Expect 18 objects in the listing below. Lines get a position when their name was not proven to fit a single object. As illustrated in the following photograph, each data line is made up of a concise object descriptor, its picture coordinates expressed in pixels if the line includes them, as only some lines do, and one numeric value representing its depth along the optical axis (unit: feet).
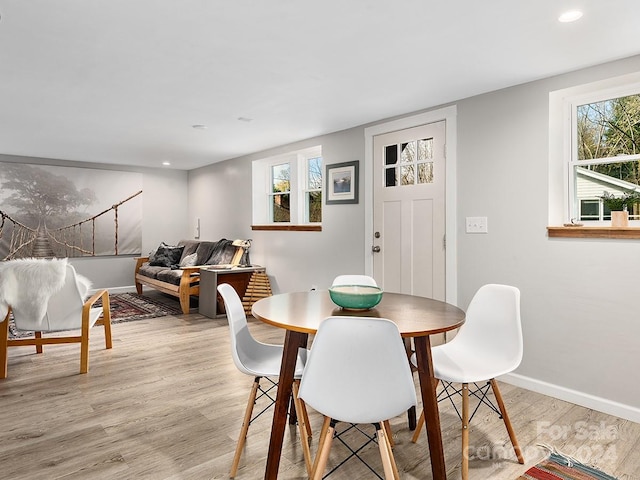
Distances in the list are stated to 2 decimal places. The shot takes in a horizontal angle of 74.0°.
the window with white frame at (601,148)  8.89
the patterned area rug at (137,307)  16.86
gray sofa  18.02
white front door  11.98
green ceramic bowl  6.68
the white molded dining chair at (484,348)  6.44
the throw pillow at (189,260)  20.70
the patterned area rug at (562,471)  6.37
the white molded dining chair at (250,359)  6.38
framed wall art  14.42
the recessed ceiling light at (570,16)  6.77
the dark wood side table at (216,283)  16.98
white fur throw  10.64
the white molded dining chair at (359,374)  4.72
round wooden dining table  5.85
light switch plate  10.79
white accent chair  10.68
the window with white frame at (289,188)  17.22
